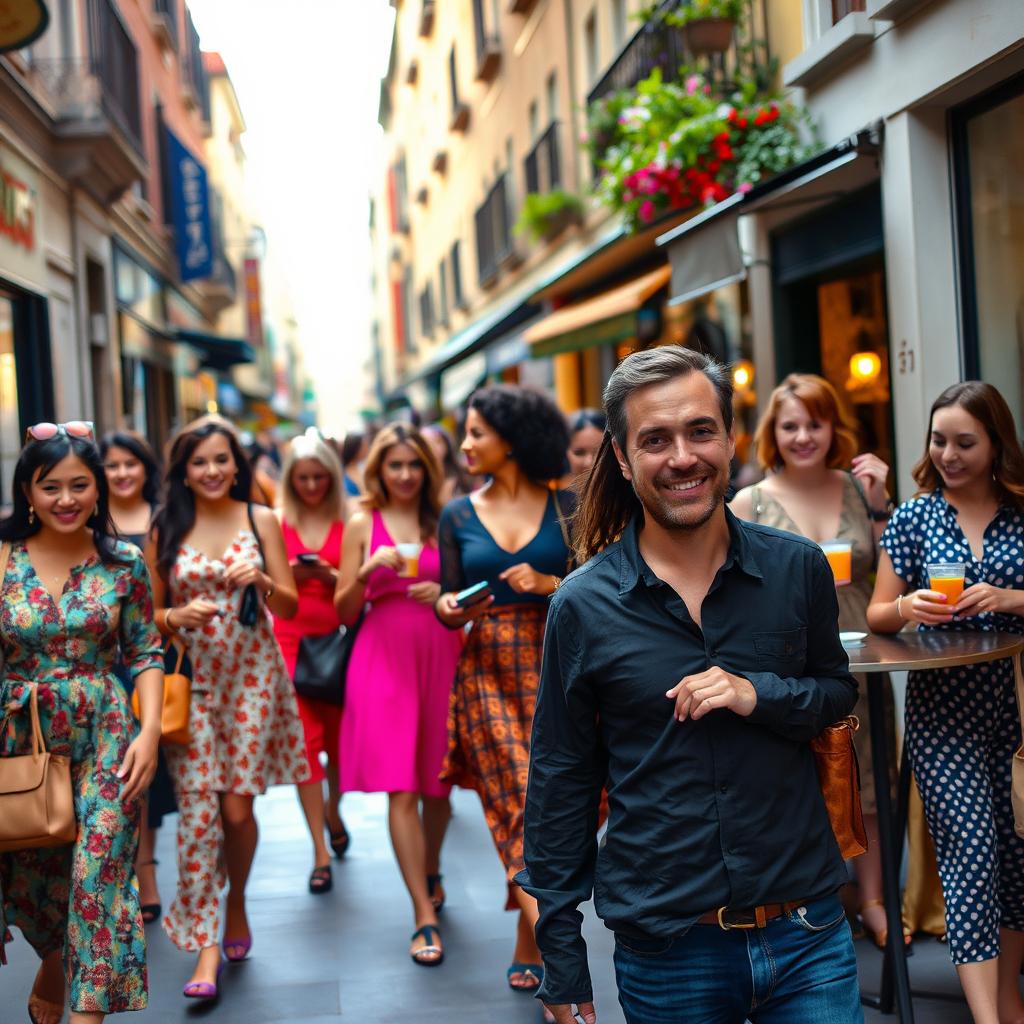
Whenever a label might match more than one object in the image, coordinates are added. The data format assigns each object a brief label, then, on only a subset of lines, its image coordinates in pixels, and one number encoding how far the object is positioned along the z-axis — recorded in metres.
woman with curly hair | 4.79
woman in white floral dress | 5.11
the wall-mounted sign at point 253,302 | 40.12
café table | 3.61
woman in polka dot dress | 3.89
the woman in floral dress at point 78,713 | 4.08
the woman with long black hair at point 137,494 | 6.46
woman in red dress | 6.86
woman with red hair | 5.09
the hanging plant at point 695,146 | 8.49
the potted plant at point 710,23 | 9.27
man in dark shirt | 2.43
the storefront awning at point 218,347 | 22.03
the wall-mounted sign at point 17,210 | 10.70
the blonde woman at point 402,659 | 5.47
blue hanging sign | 22.02
